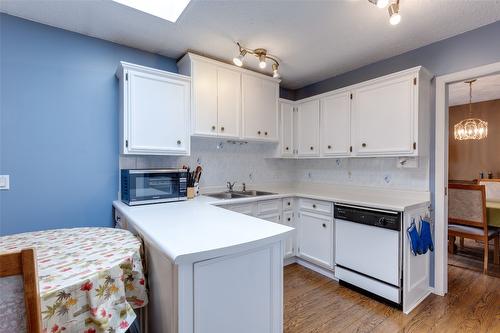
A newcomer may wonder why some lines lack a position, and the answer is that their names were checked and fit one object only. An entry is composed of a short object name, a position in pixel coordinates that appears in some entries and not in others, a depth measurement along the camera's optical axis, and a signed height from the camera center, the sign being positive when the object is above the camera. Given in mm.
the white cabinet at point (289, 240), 3000 -907
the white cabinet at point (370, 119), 2314 +514
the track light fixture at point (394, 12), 1580 +998
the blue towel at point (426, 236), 2173 -622
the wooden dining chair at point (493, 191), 3678 -374
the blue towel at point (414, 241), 2105 -637
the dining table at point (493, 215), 2998 -597
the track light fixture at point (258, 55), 2461 +1158
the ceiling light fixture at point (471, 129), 4309 +640
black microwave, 2127 -172
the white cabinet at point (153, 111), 2184 +518
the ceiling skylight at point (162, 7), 1840 +1219
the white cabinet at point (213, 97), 2537 +753
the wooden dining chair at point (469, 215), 2914 -604
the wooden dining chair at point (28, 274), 636 -281
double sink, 3001 -343
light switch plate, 1903 -116
